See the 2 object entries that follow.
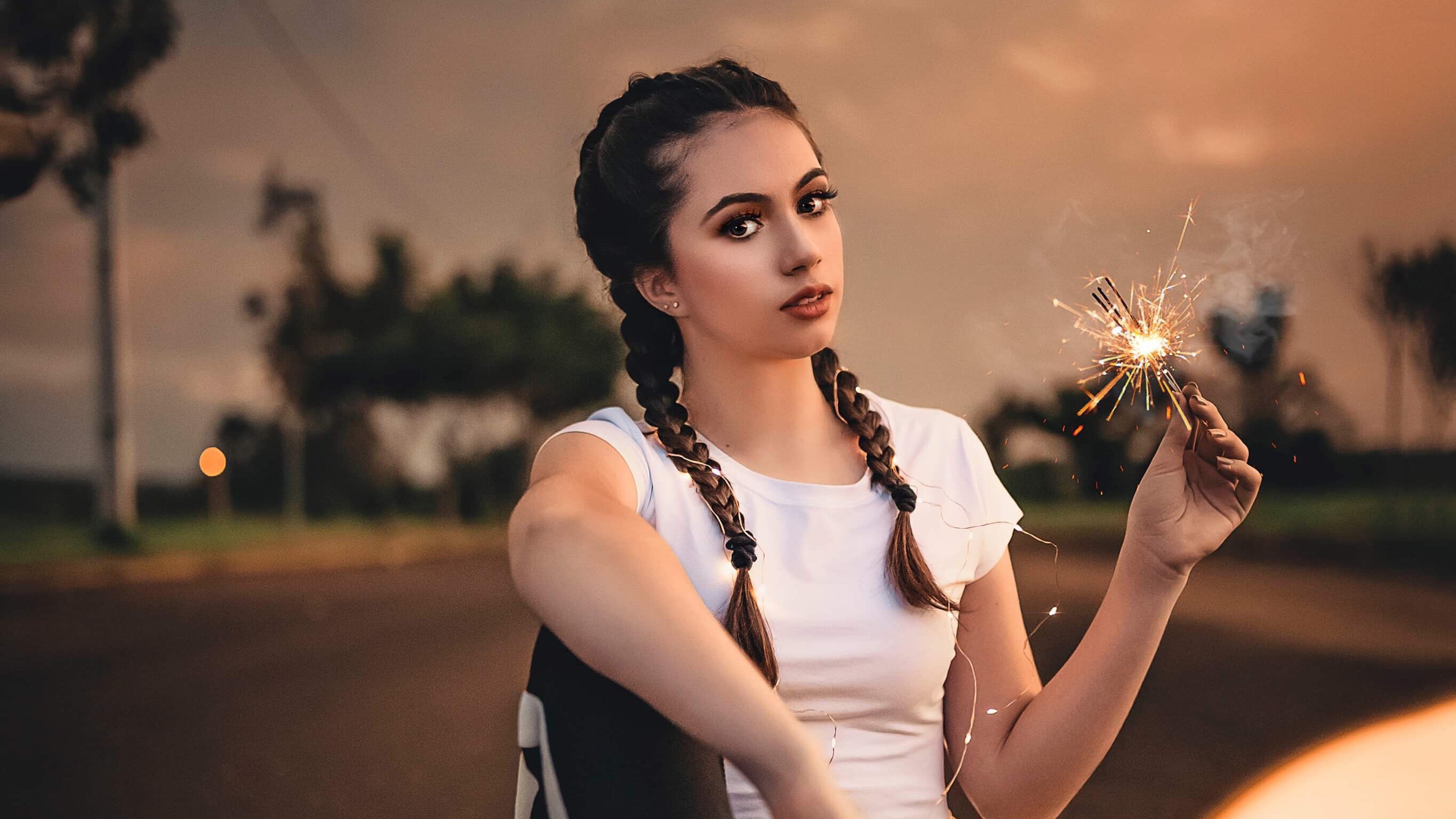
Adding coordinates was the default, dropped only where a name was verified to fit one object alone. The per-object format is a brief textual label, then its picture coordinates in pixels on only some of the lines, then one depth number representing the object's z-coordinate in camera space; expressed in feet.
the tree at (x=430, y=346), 81.71
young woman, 4.41
